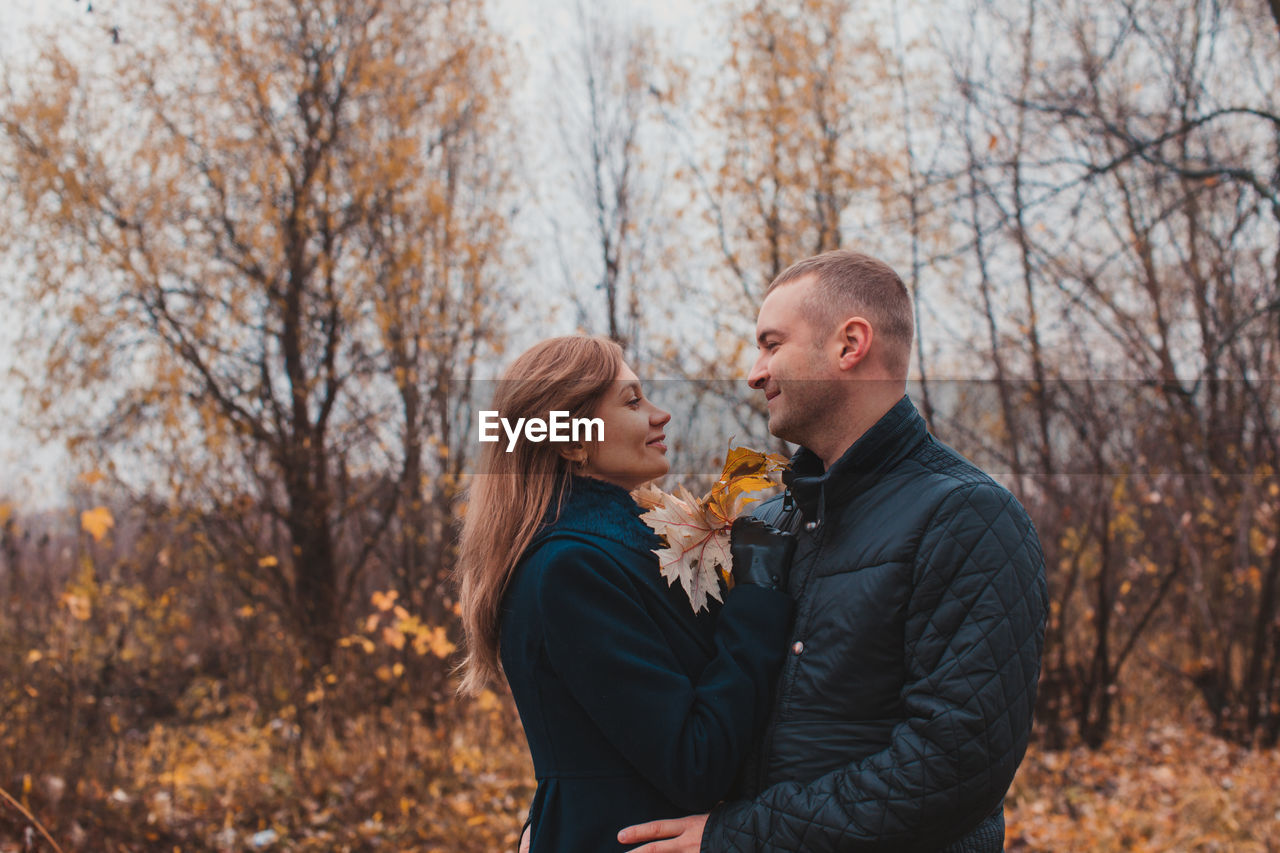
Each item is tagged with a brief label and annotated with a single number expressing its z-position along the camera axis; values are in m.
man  1.51
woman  1.68
